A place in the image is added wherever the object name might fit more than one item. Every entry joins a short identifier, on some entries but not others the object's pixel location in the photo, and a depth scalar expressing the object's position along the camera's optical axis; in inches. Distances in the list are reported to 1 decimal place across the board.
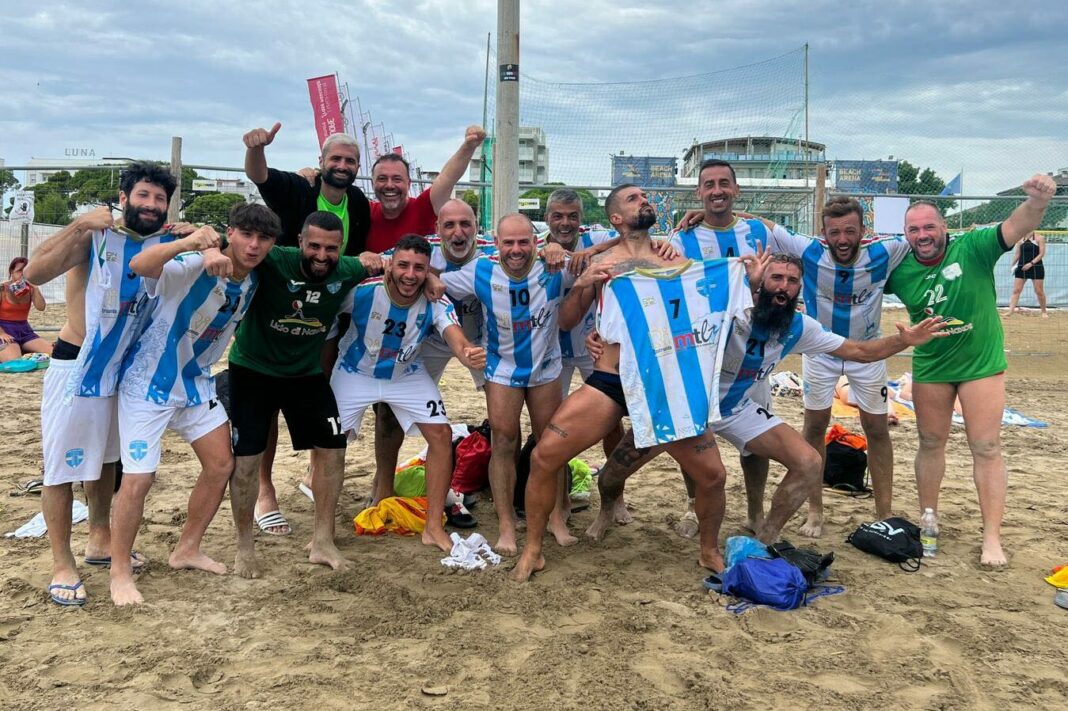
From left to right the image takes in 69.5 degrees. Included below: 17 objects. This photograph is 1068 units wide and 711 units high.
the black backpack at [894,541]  184.2
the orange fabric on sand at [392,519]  202.8
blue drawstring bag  158.9
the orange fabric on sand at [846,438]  253.4
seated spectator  398.0
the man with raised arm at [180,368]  158.9
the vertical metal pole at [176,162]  397.5
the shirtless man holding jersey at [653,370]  166.4
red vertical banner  503.2
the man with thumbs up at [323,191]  198.7
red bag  229.3
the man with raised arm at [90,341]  152.3
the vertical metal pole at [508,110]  270.2
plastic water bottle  191.2
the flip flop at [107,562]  174.9
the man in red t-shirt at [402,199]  206.5
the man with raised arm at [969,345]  187.5
